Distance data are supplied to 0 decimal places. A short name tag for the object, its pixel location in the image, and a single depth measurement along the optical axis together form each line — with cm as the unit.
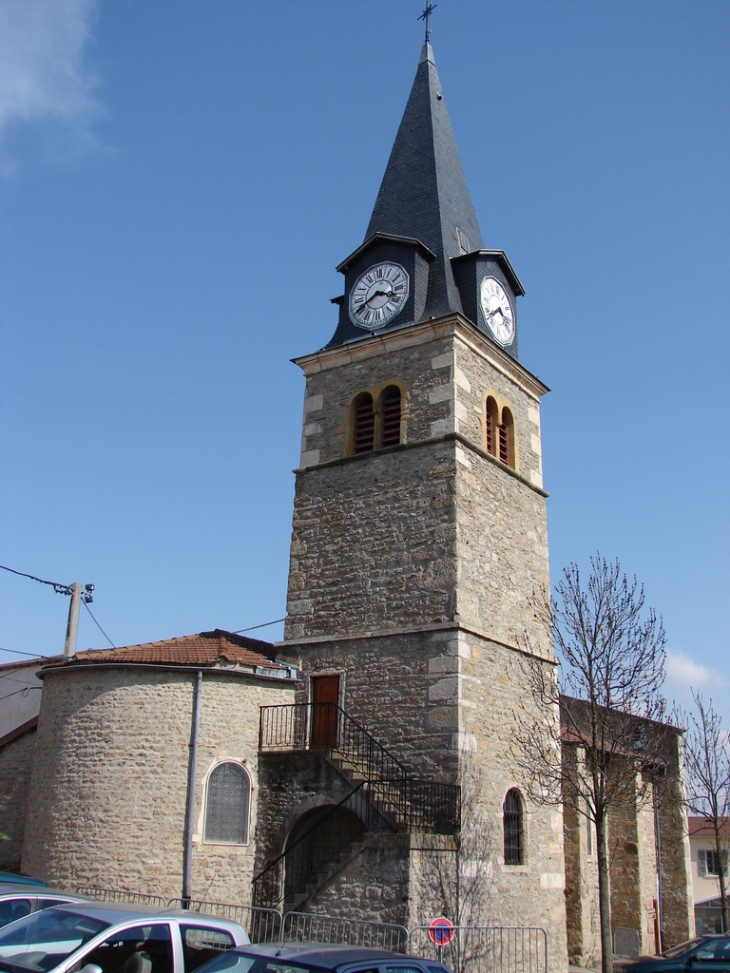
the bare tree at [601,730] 1444
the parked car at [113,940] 682
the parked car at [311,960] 634
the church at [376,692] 1485
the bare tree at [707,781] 2158
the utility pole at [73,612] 2358
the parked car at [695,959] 1239
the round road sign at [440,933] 1116
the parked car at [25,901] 905
